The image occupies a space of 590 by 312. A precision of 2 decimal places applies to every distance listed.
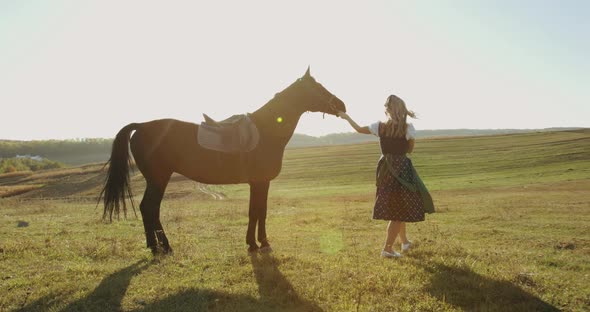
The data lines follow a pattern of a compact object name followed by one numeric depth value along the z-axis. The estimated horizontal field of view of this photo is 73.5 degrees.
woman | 6.58
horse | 7.15
